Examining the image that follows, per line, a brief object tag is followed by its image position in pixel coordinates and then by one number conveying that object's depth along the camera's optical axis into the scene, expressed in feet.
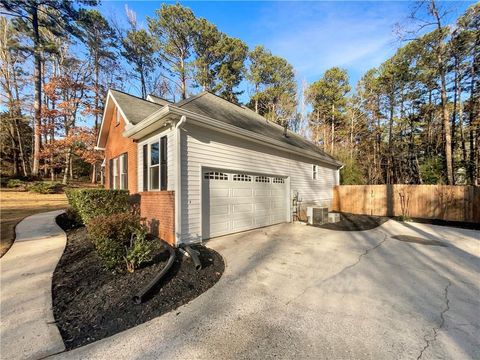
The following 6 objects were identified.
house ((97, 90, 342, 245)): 19.71
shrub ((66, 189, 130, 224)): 22.48
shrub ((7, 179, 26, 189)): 51.80
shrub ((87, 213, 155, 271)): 13.74
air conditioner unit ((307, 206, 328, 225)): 31.73
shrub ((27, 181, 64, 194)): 51.44
